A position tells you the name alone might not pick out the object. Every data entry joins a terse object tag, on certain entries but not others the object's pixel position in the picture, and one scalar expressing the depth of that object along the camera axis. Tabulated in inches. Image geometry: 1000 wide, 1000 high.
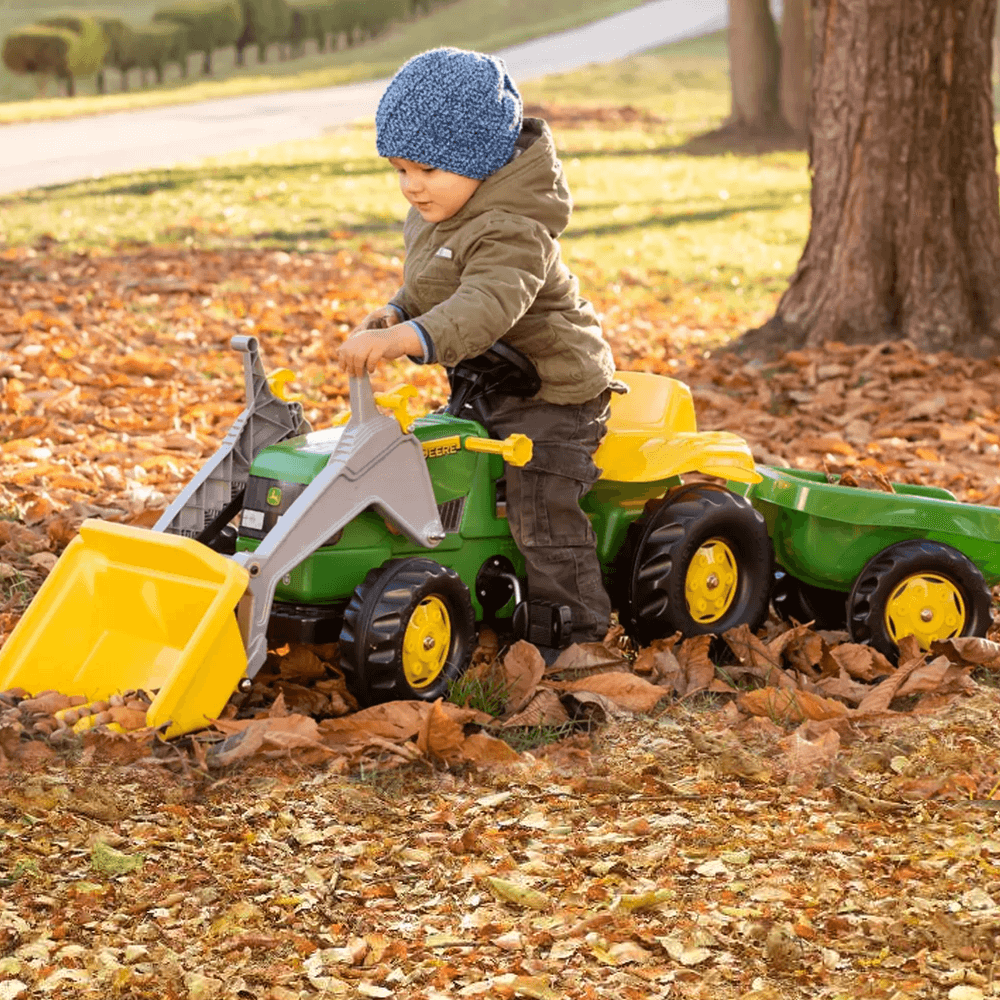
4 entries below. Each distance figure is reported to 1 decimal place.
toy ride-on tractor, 147.2
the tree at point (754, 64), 889.5
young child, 151.9
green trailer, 178.5
